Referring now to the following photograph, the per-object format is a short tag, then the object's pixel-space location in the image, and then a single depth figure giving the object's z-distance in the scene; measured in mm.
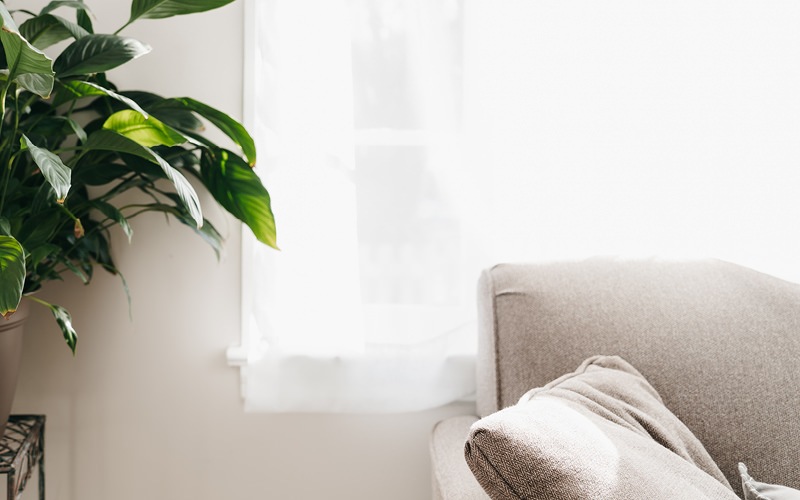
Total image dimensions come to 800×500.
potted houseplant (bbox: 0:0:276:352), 963
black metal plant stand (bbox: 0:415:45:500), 1249
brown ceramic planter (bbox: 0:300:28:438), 1231
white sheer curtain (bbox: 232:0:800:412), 1517
